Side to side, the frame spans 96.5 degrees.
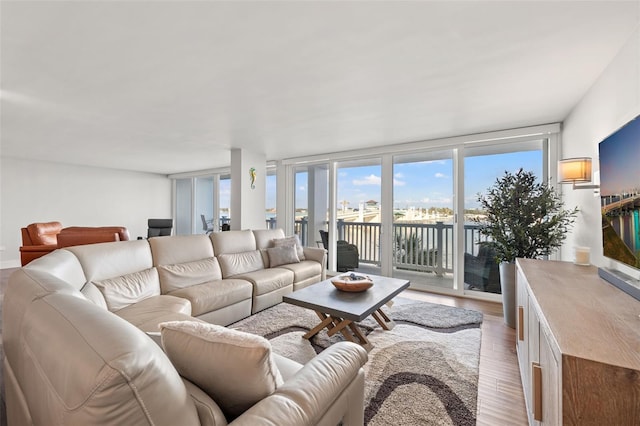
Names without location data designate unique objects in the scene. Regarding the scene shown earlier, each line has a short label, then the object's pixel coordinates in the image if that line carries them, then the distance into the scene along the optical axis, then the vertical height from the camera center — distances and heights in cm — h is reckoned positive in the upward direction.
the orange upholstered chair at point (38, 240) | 418 -40
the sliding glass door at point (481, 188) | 390 +39
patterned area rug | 174 -116
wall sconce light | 229 +35
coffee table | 229 -75
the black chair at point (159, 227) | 607 -26
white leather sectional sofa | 57 -40
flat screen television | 139 +8
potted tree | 292 -9
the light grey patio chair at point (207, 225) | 770 -27
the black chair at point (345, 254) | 540 -74
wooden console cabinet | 79 -43
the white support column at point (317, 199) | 568 +32
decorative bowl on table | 269 -66
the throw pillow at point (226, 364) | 91 -48
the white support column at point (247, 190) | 518 +47
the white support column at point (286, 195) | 601 +42
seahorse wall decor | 533 +73
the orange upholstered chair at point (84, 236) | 359 -27
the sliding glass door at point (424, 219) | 439 -6
